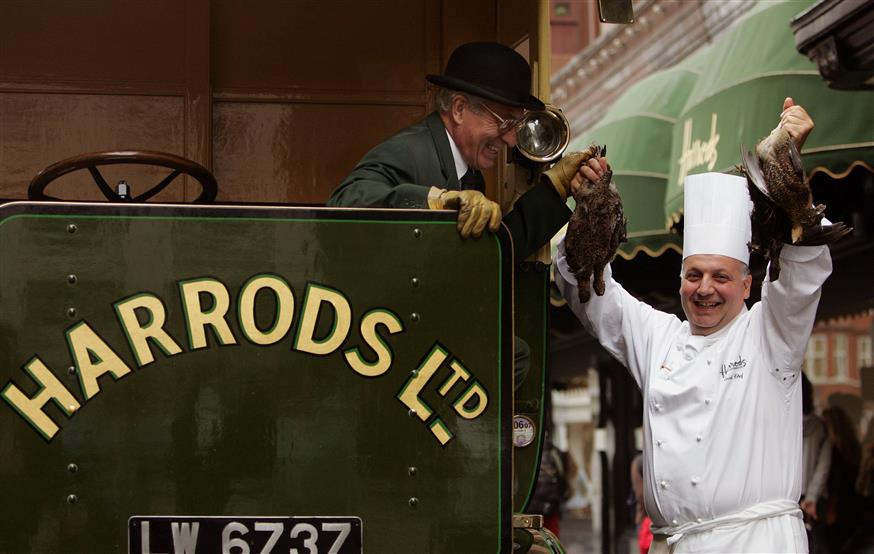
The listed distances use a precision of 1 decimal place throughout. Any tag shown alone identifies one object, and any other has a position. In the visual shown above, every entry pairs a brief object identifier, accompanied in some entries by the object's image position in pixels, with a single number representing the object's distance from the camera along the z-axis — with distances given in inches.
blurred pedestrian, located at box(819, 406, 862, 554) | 836.1
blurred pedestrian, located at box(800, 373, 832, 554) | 814.7
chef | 350.7
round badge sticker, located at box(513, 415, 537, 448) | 336.1
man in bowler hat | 316.2
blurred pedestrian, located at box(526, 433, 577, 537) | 1003.6
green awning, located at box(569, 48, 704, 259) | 890.3
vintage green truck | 276.4
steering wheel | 320.7
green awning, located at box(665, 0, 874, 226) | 695.4
